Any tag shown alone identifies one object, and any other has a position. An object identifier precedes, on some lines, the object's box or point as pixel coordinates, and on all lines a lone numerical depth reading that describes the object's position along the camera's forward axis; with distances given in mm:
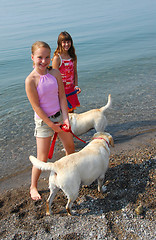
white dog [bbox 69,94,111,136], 5375
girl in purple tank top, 3242
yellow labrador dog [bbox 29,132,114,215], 3084
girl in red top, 4672
